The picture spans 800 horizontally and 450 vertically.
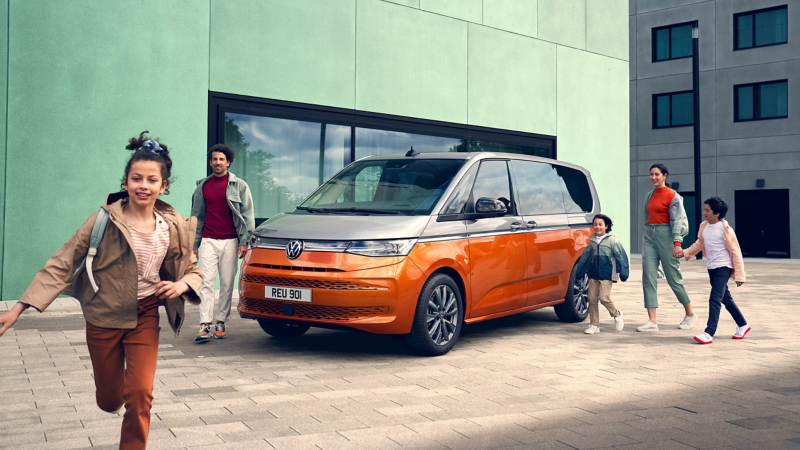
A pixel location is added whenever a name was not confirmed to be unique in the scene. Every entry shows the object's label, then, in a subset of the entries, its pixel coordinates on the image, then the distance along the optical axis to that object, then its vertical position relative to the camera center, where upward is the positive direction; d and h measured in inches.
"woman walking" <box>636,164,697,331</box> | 326.3 +1.9
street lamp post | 798.5 +148.6
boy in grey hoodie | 317.7 -9.6
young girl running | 130.7 -8.1
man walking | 293.1 +5.2
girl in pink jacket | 300.5 -6.8
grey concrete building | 1033.5 +196.7
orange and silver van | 246.7 -3.8
